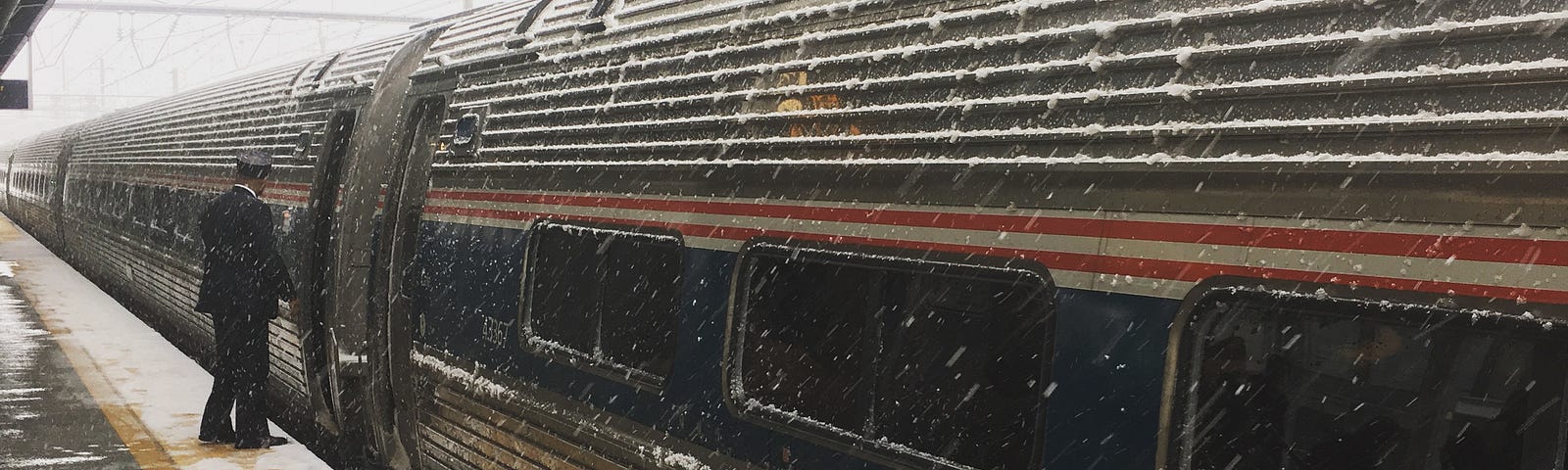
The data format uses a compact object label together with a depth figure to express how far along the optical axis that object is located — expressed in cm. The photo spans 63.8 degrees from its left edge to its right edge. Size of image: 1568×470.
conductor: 654
